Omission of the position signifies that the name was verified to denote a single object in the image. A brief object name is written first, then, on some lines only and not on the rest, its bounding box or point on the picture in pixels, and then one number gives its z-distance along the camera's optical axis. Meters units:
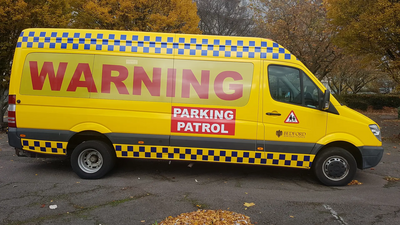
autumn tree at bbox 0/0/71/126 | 9.17
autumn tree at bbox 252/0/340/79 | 16.14
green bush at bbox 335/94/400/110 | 24.11
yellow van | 5.24
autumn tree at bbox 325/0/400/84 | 8.66
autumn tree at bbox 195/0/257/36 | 22.84
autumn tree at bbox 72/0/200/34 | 12.42
